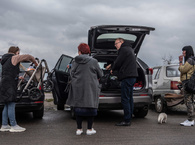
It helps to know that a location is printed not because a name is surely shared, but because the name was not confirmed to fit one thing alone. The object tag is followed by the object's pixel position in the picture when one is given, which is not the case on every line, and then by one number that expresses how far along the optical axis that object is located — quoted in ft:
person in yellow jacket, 20.36
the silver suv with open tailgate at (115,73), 21.02
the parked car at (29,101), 19.56
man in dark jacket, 19.89
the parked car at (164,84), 27.20
